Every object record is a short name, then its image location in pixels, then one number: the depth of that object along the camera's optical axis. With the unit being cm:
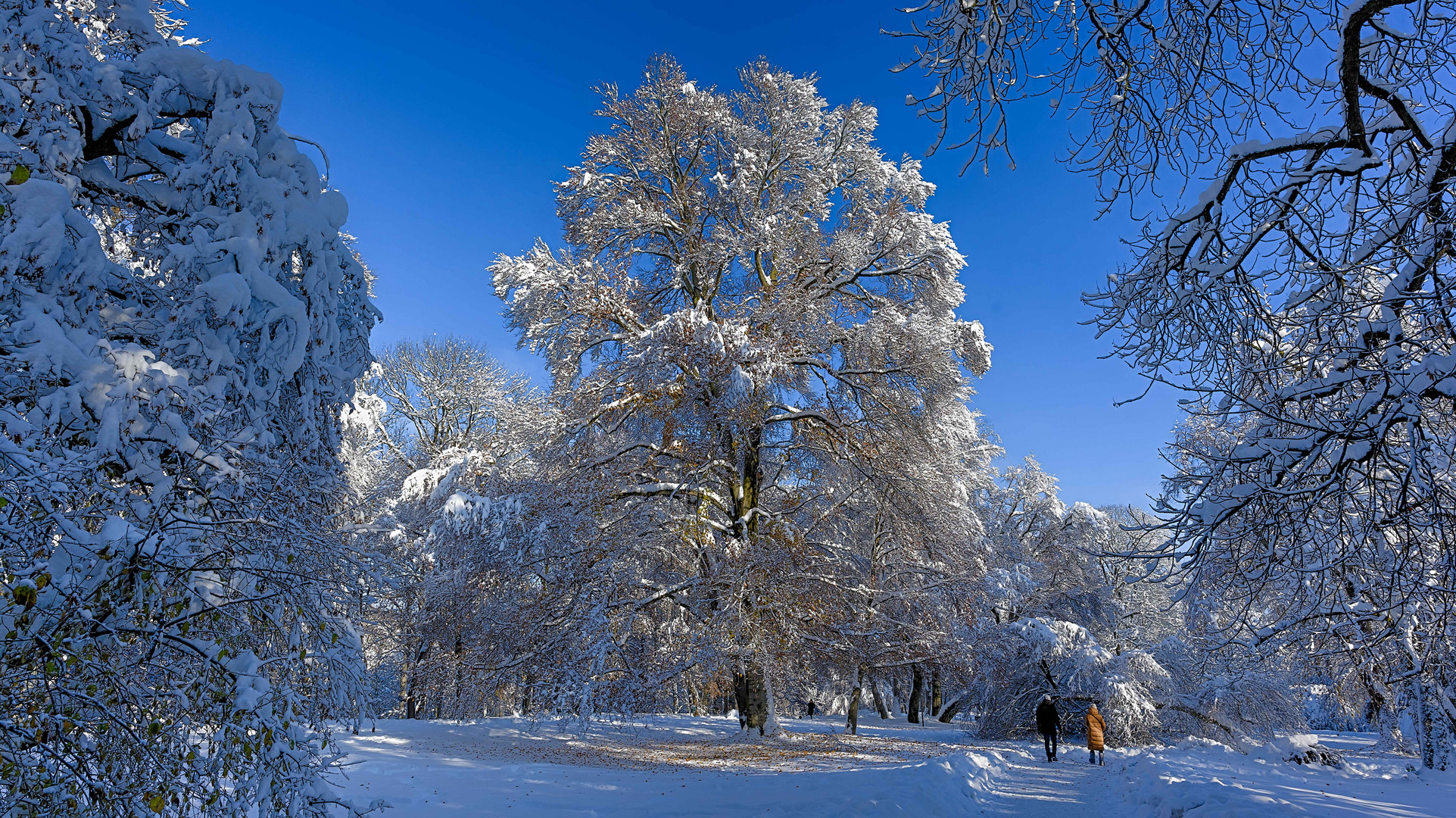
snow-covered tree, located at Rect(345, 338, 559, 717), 1252
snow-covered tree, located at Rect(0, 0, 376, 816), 247
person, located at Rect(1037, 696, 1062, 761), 1325
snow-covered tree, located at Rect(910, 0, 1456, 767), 368
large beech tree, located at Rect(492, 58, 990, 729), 1138
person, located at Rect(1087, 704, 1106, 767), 1264
